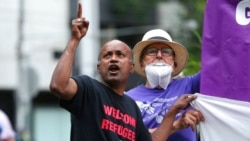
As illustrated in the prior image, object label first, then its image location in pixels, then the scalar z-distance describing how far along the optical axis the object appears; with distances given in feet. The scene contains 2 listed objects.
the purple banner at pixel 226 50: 30.83
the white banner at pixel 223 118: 30.83
